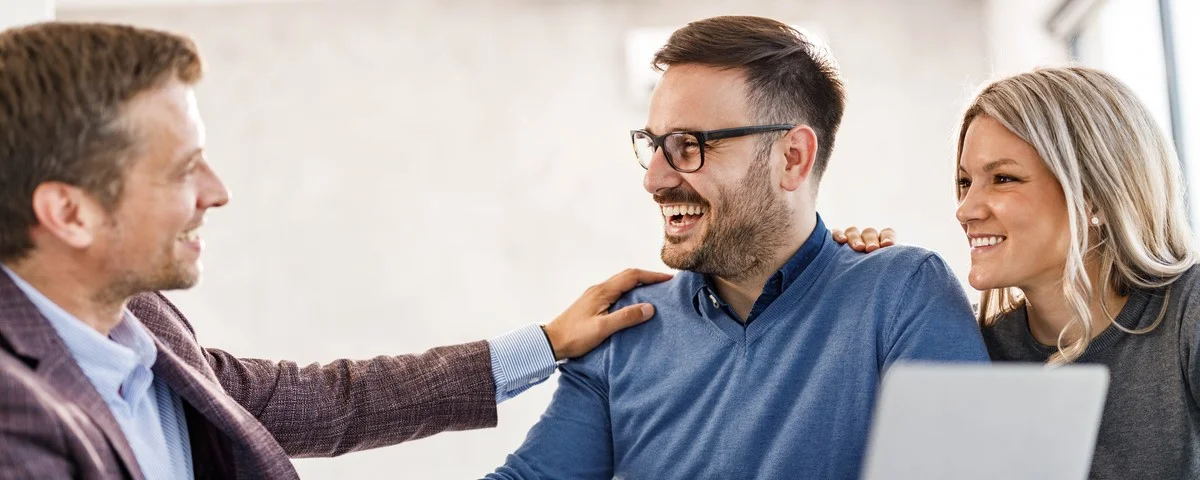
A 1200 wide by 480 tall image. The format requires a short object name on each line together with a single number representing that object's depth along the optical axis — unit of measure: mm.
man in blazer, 1313
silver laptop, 1037
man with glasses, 1761
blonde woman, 1741
